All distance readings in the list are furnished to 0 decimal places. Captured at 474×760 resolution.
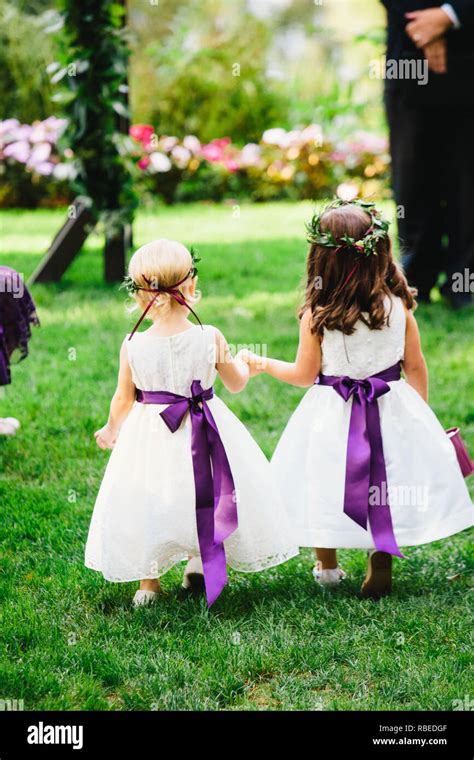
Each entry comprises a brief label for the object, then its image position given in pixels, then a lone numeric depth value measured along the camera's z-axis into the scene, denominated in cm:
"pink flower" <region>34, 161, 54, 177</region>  967
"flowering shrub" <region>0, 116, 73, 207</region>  969
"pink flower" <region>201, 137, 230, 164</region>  1079
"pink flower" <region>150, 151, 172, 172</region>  737
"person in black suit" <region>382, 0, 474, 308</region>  566
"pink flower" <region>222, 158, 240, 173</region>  1075
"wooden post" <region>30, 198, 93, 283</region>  643
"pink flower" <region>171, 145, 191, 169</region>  1080
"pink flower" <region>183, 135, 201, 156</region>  1091
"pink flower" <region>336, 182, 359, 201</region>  953
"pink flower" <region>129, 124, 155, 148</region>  971
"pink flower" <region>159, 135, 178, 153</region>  1066
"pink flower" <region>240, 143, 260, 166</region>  1084
